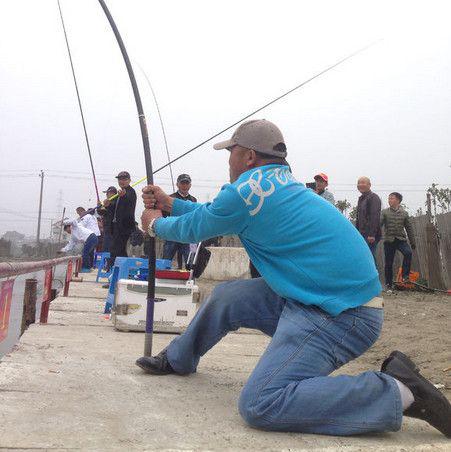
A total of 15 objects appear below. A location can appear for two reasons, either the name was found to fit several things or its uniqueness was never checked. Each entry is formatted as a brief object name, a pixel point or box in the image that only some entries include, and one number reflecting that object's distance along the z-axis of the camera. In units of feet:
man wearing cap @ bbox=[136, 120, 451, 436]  8.20
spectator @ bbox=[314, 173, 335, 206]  25.75
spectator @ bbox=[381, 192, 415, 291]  35.14
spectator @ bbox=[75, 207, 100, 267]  41.93
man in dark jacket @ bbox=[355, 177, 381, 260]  31.24
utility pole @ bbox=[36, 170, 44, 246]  175.83
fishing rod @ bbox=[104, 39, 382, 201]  12.33
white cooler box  18.13
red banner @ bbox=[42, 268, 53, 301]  20.12
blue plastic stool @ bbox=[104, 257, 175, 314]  21.40
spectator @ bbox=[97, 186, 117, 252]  32.30
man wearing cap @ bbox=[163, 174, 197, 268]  29.40
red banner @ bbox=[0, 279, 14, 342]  12.03
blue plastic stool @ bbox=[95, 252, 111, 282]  37.93
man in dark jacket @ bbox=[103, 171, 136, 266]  28.66
